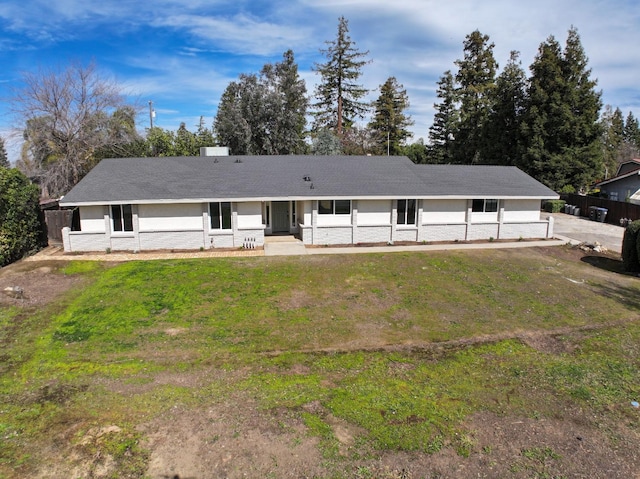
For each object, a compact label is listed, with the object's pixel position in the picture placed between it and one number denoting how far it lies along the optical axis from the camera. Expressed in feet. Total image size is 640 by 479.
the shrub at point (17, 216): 59.16
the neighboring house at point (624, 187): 105.47
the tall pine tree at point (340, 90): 160.04
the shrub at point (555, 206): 110.01
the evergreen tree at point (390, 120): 178.29
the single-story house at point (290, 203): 63.31
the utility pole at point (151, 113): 130.62
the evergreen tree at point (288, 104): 135.13
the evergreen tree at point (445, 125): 170.30
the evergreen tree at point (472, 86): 156.35
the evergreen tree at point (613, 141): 210.40
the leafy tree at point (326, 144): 131.34
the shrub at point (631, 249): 58.95
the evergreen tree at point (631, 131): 308.56
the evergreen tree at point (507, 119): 129.59
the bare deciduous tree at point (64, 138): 97.19
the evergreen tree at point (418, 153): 182.57
